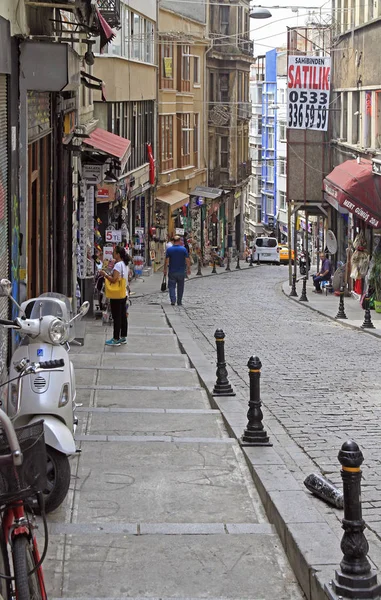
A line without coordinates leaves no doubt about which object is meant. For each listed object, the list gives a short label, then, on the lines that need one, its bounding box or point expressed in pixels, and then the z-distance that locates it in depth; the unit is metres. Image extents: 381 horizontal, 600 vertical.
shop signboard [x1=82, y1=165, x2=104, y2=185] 22.59
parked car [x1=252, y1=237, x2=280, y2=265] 63.31
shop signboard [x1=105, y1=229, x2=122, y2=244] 25.80
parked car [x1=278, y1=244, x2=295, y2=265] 68.00
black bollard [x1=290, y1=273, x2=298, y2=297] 32.99
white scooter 7.21
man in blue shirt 24.75
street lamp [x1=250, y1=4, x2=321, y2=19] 40.47
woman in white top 16.94
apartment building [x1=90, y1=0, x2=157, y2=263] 30.20
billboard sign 32.03
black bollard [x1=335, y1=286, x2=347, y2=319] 24.53
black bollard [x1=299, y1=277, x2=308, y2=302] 30.21
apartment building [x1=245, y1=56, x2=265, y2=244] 106.69
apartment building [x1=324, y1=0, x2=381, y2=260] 27.67
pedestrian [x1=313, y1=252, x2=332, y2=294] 34.41
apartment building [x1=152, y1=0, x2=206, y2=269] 46.66
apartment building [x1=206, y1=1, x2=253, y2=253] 62.47
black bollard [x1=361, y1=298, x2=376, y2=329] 21.75
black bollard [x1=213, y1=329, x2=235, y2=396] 11.98
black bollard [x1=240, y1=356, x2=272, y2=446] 9.36
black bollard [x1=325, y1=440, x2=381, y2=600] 5.45
